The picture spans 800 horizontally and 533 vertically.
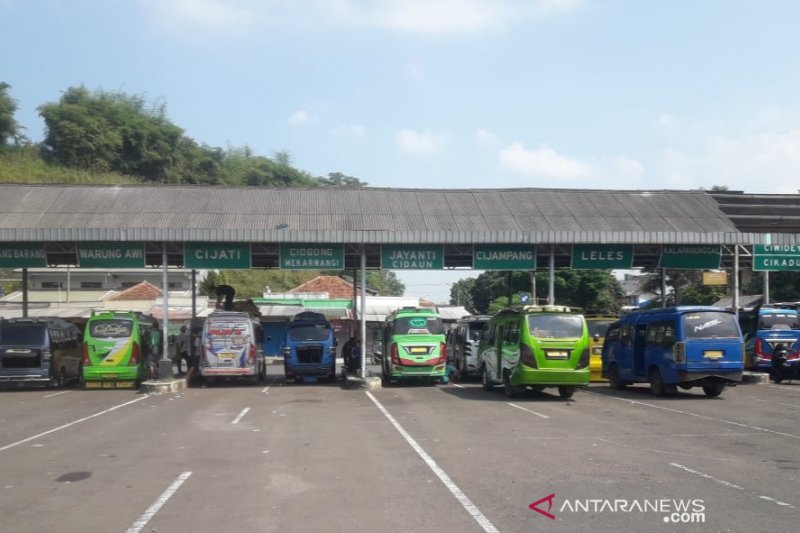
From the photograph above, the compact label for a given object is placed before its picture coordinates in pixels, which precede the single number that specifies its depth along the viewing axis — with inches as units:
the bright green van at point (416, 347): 935.0
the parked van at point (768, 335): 1017.5
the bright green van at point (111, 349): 950.4
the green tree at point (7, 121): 2650.1
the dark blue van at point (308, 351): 1048.8
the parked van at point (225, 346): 975.0
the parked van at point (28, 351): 940.0
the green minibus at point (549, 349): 751.7
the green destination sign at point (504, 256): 1051.9
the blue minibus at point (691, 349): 749.3
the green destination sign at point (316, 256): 1039.0
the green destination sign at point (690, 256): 1079.6
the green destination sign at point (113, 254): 1019.9
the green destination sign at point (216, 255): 1019.9
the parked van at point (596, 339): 997.2
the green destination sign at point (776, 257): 1040.8
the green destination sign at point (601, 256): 1065.5
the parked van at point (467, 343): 1069.8
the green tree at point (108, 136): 2640.3
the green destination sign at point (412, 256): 1034.1
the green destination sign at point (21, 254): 1042.1
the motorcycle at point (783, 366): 1002.1
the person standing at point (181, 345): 1323.8
